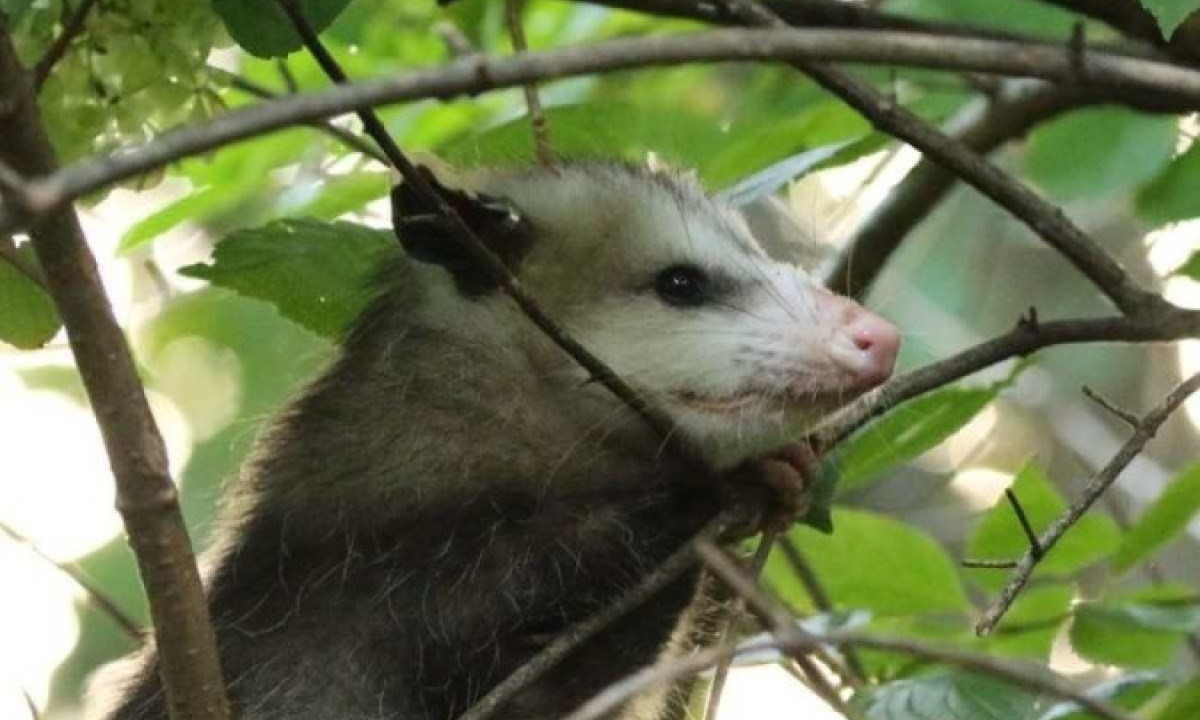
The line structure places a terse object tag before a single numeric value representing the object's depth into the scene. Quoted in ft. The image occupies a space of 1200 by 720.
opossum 15.19
